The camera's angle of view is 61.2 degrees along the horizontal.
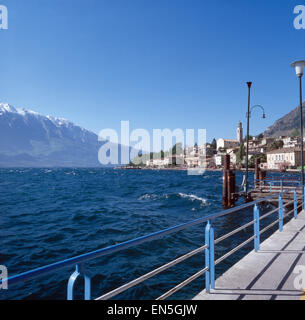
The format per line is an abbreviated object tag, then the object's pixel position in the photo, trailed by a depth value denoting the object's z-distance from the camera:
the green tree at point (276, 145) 128.64
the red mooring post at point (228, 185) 19.44
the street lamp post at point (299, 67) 10.85
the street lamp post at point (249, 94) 19.77
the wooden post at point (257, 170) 23.94
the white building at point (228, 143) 169.12
